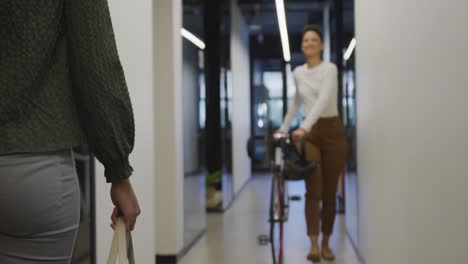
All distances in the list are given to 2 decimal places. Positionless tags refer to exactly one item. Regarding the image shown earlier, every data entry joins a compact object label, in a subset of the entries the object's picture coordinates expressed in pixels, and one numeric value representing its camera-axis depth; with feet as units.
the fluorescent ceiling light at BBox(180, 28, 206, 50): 16.61
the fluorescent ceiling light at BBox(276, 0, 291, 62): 23.61
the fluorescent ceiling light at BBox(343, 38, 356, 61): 15.93
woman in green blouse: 2.89
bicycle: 13.06
